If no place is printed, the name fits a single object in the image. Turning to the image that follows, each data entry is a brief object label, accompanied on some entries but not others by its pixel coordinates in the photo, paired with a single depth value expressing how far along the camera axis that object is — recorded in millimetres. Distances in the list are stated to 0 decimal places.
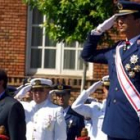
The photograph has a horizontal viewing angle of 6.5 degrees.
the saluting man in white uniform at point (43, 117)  14226
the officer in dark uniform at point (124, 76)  9006
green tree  19645
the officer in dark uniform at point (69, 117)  16053
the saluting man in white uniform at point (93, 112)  14819
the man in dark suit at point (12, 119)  10676
